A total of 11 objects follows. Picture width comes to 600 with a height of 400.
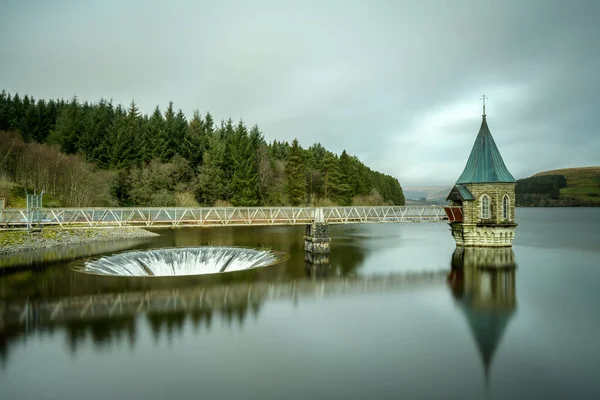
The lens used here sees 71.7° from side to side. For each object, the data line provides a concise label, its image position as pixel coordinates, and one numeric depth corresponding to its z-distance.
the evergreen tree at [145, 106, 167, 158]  59.83
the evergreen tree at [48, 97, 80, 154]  57.59
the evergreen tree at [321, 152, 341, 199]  70.81
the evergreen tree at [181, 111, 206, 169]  61.12
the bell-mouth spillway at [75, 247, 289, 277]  26.53
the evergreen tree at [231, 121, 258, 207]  57.41
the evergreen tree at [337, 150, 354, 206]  72.56
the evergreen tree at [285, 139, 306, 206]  63.97
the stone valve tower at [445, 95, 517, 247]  33.94
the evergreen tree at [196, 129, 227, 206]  57.09
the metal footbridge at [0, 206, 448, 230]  27.27
